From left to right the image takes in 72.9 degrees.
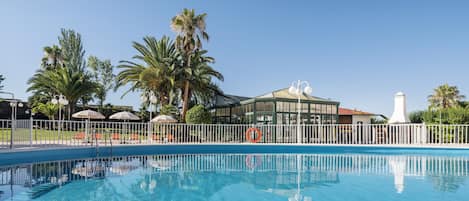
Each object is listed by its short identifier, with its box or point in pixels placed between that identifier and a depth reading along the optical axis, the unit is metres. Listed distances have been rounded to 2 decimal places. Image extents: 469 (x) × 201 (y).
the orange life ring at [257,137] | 13.45
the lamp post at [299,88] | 12.61
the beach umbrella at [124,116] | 13.16
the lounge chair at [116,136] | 12.67
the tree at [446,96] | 28.12
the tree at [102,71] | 28.14
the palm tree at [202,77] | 16.70
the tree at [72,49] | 25.48
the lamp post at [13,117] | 8.62
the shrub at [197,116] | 14.60
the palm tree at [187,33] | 16.61
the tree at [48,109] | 20.12
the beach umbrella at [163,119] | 13.30
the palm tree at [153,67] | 16.38
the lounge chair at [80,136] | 11.62
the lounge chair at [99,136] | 12.10
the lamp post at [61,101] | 12.92
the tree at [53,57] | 24.42
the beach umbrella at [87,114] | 12.77
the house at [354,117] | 22.31
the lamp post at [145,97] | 20.64
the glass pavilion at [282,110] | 15.27
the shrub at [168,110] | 16.59
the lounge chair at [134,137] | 12.88
